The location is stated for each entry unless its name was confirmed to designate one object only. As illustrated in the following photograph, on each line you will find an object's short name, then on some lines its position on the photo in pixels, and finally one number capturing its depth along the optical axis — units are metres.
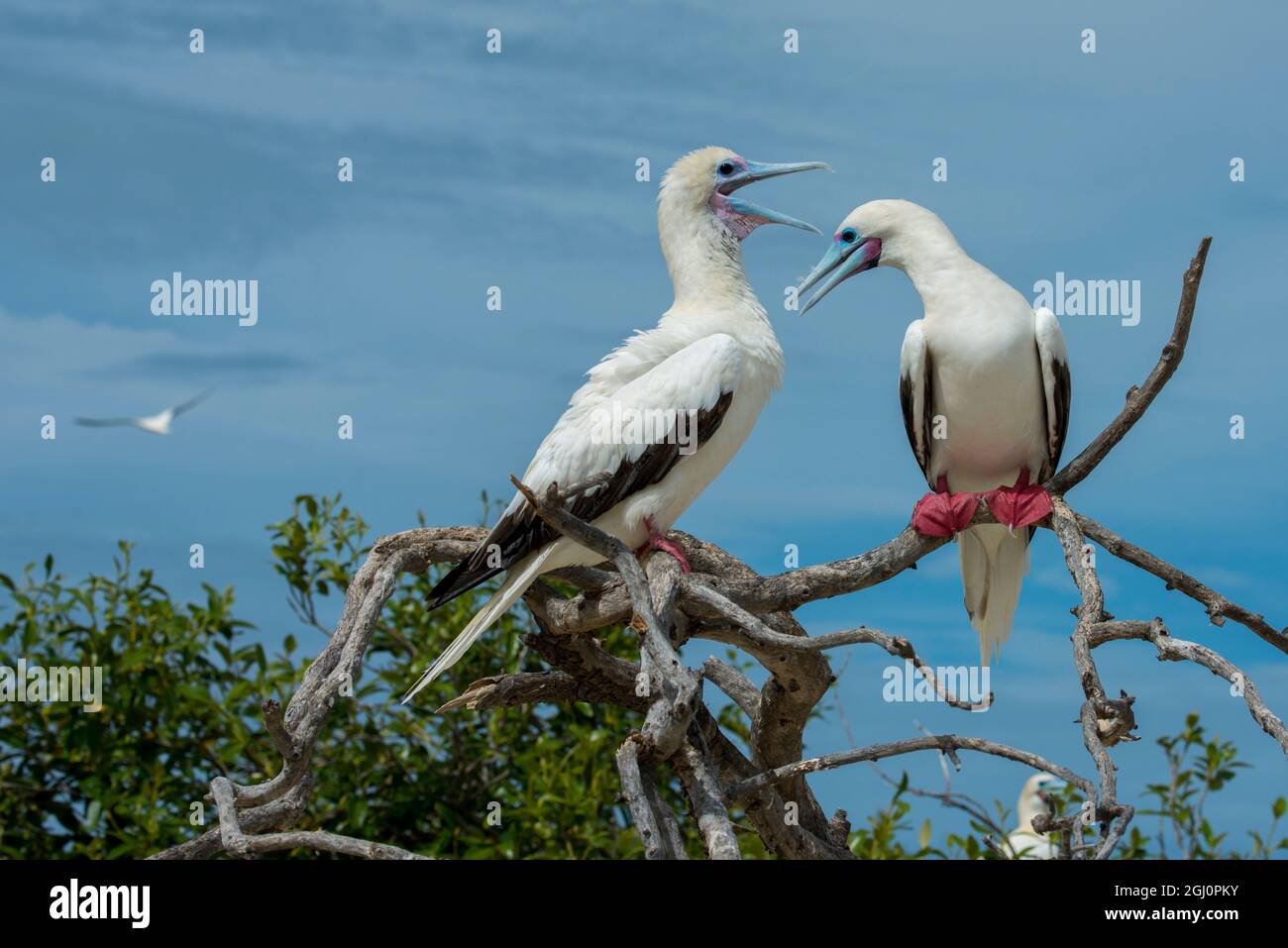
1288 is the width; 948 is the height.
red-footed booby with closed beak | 5.75
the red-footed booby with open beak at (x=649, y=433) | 5.36
